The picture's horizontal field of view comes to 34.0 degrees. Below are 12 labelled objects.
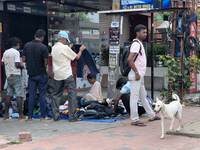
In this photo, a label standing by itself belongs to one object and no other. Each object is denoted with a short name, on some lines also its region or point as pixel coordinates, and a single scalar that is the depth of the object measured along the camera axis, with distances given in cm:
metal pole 873
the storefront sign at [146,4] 866
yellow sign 938
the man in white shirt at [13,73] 710
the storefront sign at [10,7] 1127
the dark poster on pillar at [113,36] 937
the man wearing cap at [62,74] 681
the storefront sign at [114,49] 938
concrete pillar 952
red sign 1052
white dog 519
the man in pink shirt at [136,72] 614
